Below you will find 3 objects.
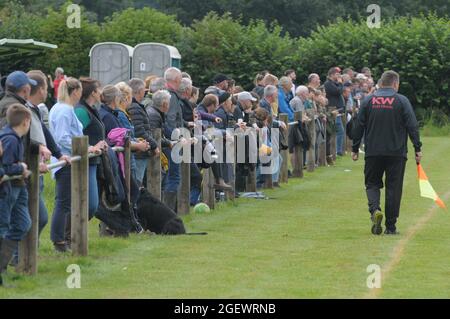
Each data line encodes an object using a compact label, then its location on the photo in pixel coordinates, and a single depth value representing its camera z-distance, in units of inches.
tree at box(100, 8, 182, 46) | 1984.5
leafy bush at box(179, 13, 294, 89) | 1911.9
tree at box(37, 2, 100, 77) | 1895.9
